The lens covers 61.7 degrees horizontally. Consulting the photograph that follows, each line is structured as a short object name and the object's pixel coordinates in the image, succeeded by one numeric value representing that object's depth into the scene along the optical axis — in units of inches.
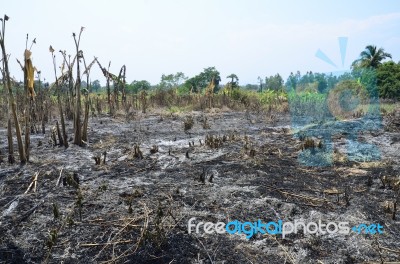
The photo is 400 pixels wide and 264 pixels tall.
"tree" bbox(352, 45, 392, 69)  1337.5
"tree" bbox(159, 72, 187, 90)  1438.2
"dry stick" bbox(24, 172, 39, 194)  162.7
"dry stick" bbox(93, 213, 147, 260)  114.0
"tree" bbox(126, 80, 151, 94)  1334.3
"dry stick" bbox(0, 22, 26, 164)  195.3
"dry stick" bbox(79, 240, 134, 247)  119.0
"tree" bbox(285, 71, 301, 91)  2860.2
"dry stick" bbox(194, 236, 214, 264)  112.1
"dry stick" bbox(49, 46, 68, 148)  259.9
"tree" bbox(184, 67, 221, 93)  1295.5
